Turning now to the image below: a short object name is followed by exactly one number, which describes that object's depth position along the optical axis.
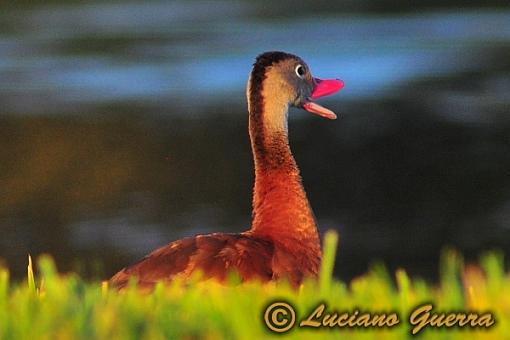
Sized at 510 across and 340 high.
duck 11.24
